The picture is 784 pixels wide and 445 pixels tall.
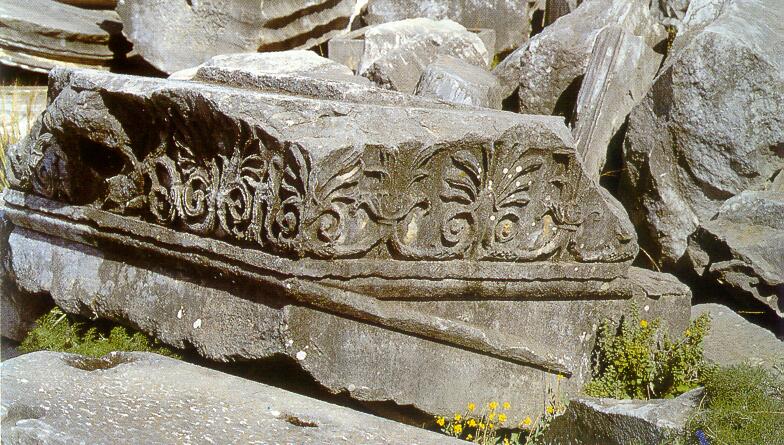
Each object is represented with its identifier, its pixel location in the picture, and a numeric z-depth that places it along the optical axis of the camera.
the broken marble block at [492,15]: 6.59
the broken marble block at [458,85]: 5.01
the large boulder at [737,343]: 3.92
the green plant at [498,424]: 3.57
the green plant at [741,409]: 2.87
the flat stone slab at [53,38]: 6.44
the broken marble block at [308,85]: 3.77
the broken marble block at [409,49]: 5.49
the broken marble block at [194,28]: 6.36
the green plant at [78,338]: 3.71
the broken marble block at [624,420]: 3.02
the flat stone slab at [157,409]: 2.66
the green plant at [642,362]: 3.84
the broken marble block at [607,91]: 5.12
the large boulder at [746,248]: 4.22
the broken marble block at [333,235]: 3.34
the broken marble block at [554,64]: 5.45
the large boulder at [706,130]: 4.64
